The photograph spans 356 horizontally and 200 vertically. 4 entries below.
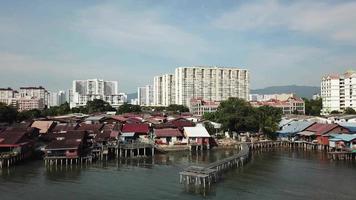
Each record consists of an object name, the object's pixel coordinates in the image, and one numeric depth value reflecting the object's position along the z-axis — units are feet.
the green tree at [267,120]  204.85
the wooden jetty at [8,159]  131.38
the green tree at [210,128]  205.91
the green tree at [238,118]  199.00
